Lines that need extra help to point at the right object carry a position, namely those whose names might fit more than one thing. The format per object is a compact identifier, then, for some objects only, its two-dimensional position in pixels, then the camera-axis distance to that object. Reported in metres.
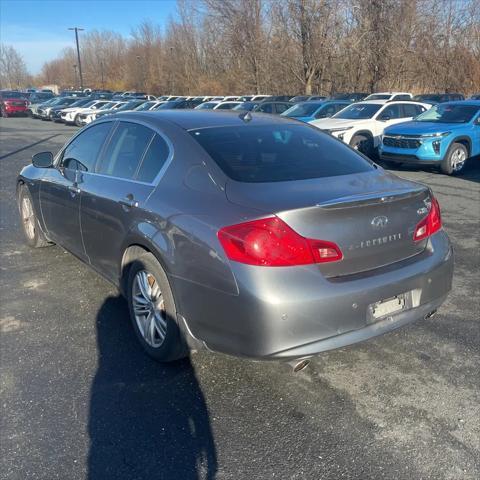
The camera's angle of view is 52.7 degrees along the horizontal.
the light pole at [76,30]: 61.62
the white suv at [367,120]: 12.68
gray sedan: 2.54
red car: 38.16
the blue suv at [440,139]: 10.61
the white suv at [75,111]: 29.19
